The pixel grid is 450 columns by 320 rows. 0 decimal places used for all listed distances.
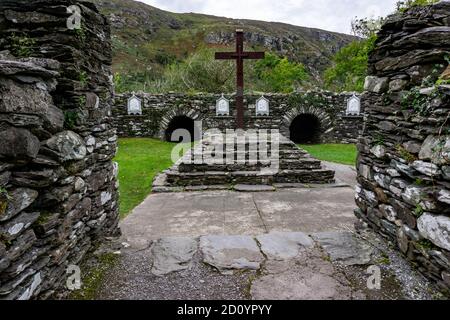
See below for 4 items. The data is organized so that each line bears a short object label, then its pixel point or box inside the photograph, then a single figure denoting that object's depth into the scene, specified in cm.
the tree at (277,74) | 2825
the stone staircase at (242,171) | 709
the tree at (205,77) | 2078
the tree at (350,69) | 2447
